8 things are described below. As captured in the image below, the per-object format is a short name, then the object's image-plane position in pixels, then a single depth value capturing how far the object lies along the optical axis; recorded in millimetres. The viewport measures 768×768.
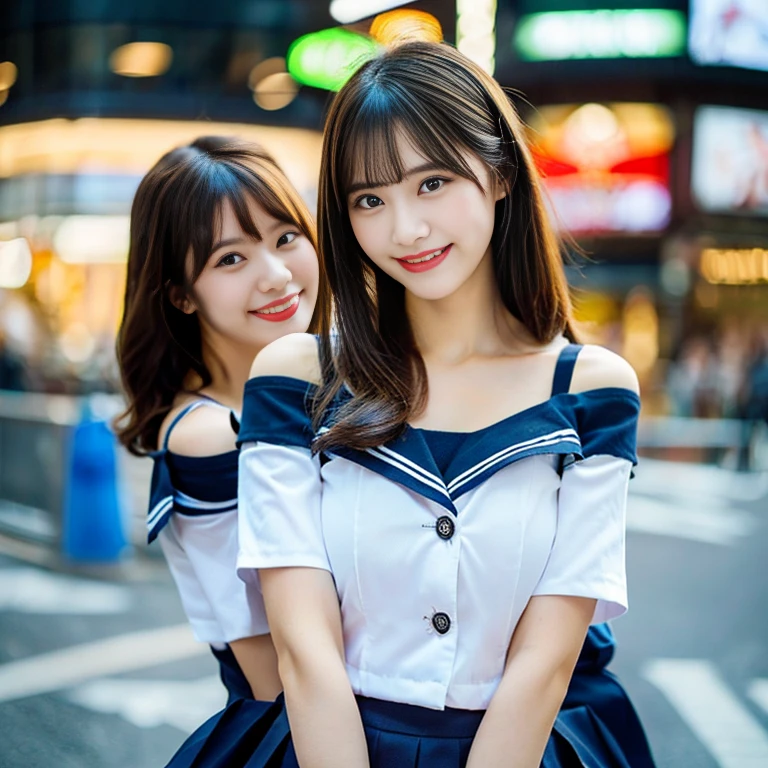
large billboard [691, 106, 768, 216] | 14602
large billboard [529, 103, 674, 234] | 14859
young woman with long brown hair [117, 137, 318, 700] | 1771
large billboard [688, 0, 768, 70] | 14344
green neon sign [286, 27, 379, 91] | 10852
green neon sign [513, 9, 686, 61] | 14648
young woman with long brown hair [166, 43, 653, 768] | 1444
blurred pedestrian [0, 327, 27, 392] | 8133
